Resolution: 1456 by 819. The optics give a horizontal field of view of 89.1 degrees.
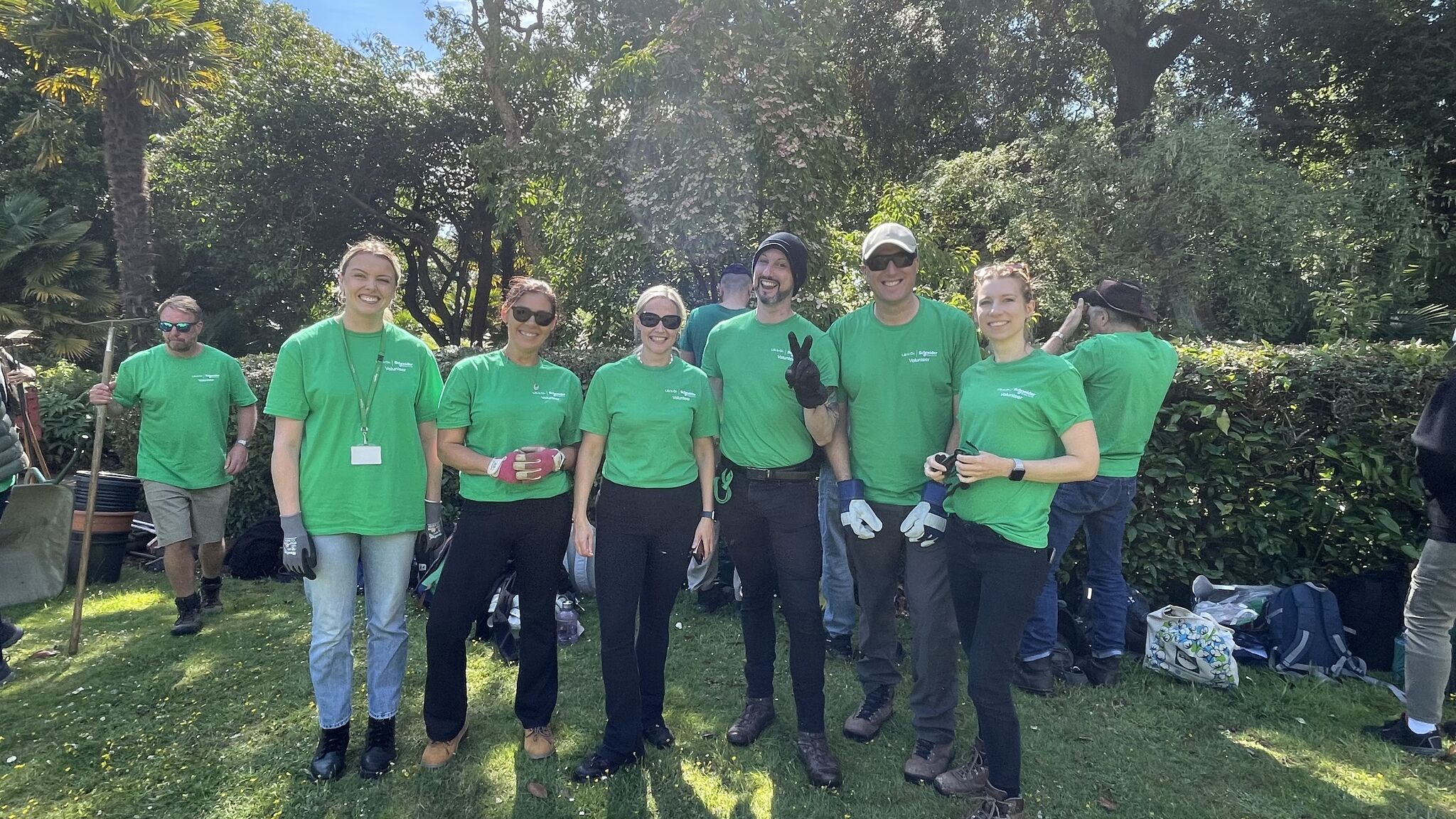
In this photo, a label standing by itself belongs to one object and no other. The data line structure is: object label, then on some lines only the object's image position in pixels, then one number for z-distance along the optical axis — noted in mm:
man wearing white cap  3025
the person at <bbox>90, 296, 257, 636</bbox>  4797
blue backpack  4051
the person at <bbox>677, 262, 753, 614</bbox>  5035
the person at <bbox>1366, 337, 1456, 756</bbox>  3232
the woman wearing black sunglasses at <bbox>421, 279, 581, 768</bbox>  2984
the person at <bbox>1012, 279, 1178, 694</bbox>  3918
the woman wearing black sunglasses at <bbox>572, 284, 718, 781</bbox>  2994
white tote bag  3900
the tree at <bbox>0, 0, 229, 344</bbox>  10516
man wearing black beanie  3078
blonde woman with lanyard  2885
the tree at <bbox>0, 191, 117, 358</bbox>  12945
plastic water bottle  4586
